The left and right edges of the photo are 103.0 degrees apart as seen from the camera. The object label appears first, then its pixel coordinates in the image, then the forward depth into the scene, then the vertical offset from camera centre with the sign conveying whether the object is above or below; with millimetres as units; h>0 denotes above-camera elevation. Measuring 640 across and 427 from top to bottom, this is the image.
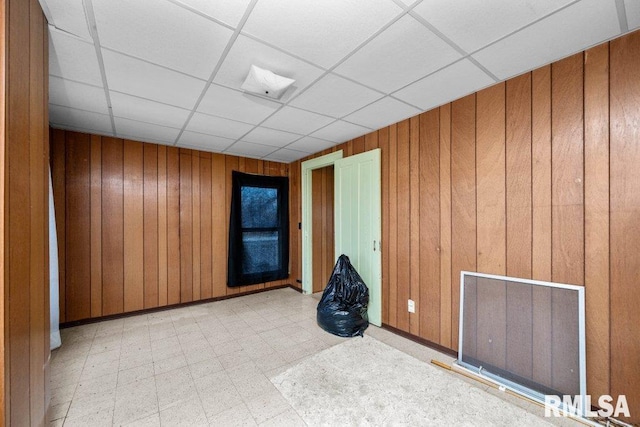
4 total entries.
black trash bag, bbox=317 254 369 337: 2933 -1126
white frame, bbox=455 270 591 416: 1724 -1058
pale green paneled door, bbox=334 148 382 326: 3197 -99
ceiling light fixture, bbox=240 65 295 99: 1884 +1006
